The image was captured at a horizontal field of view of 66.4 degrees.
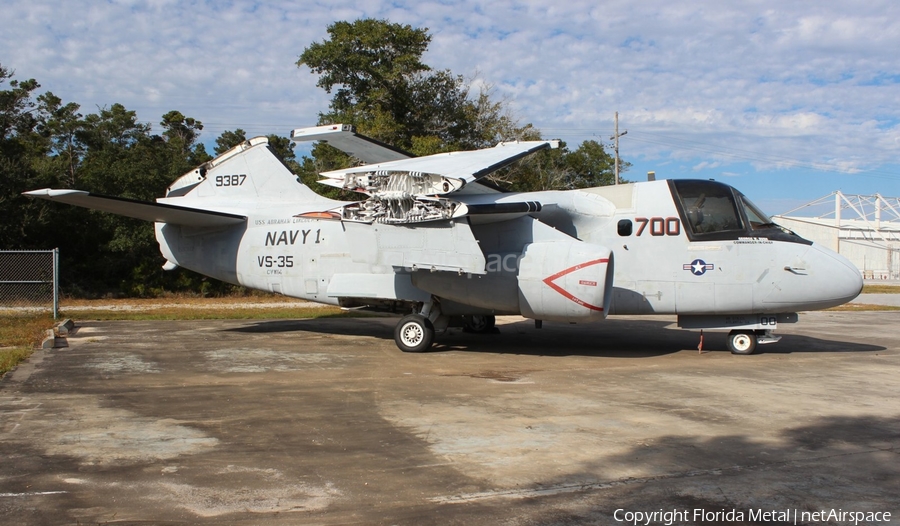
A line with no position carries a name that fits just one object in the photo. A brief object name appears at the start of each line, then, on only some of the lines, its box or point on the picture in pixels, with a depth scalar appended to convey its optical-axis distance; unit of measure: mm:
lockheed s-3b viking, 11609
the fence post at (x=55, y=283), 17625
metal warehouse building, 66444
